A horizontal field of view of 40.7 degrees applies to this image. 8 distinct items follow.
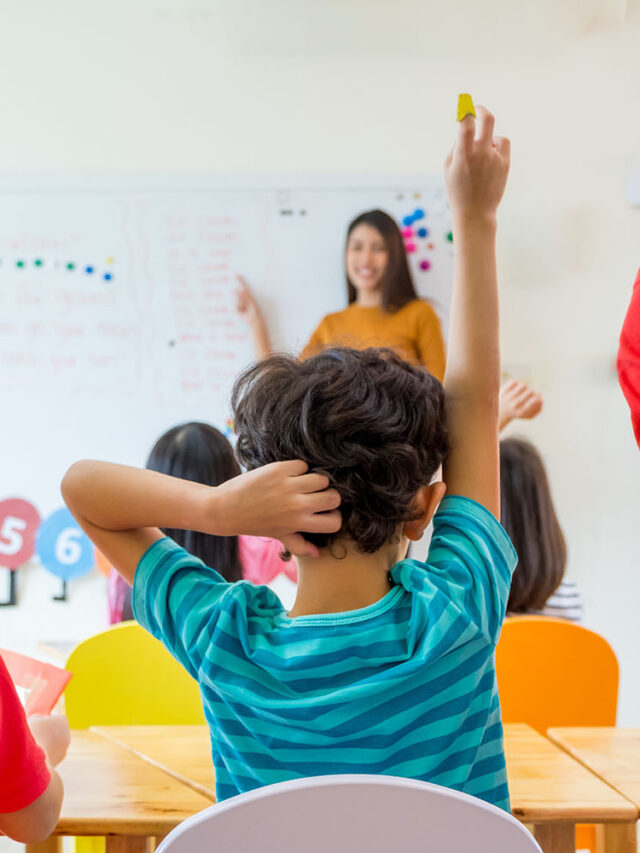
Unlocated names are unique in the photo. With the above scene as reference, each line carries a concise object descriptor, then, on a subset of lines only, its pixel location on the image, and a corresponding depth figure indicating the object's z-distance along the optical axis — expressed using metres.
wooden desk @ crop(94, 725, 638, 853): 1.05
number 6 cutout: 2.81
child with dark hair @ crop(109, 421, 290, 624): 1.81
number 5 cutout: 2.83
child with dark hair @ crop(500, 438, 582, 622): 1.96
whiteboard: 2.87
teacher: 2.85
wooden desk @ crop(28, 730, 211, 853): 1.01
